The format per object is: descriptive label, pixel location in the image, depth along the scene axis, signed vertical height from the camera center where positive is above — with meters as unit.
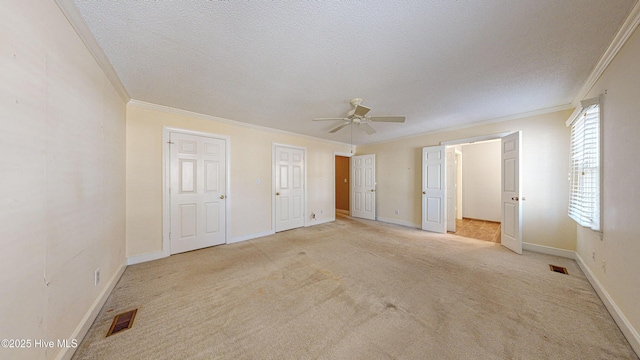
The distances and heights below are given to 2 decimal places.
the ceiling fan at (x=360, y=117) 2.70 +0.96
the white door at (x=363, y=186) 5.92 -0.22
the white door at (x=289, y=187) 4.64 -0.21
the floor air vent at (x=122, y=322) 1.64 -1.28
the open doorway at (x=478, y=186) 5.62 -0.21
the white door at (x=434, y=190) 4.52 -0.25
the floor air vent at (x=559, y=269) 2.61 -1.24
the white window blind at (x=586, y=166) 2.17 +0.18
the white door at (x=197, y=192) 3.30 -0.23
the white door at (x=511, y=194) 3.32 -0.26
